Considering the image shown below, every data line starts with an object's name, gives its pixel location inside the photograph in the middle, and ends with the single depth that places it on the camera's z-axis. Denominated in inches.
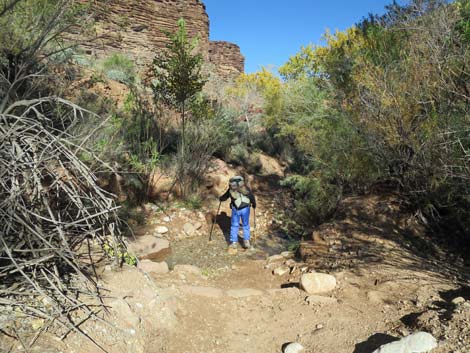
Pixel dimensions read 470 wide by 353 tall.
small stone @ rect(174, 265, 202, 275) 207.1
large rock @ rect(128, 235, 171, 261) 232.5
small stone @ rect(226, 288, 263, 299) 177.9
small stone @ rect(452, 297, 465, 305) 145.1
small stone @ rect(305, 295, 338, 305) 167.9
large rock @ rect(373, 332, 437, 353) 106.3
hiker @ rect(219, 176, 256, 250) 272.4
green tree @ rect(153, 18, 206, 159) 329.4
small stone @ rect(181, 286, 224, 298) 173.3
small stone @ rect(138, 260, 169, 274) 193.5
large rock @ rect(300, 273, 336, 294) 180.2
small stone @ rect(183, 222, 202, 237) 297.7
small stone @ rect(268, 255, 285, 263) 240.3
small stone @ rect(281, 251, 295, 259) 243.3
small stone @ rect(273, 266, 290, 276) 216.9
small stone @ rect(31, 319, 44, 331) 103.4
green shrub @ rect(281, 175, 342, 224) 292.7
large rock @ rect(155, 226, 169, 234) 290.7
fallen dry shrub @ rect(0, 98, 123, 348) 103.6
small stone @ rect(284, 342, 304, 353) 133.7
